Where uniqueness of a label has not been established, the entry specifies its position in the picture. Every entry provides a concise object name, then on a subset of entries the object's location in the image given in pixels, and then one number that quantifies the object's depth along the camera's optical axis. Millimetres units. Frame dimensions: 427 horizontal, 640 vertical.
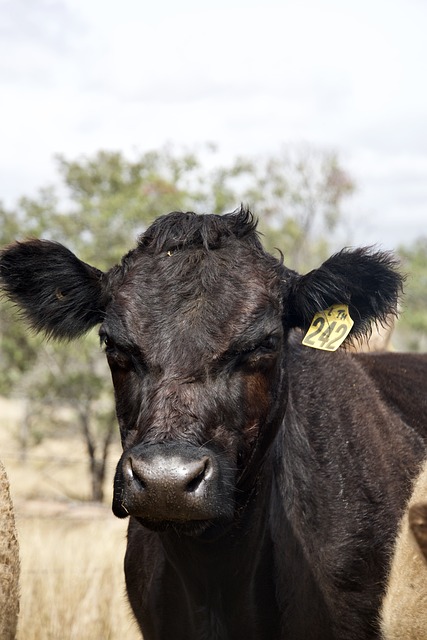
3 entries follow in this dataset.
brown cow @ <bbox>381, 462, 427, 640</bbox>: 2443
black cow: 3900
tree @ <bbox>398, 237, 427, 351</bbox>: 30328
